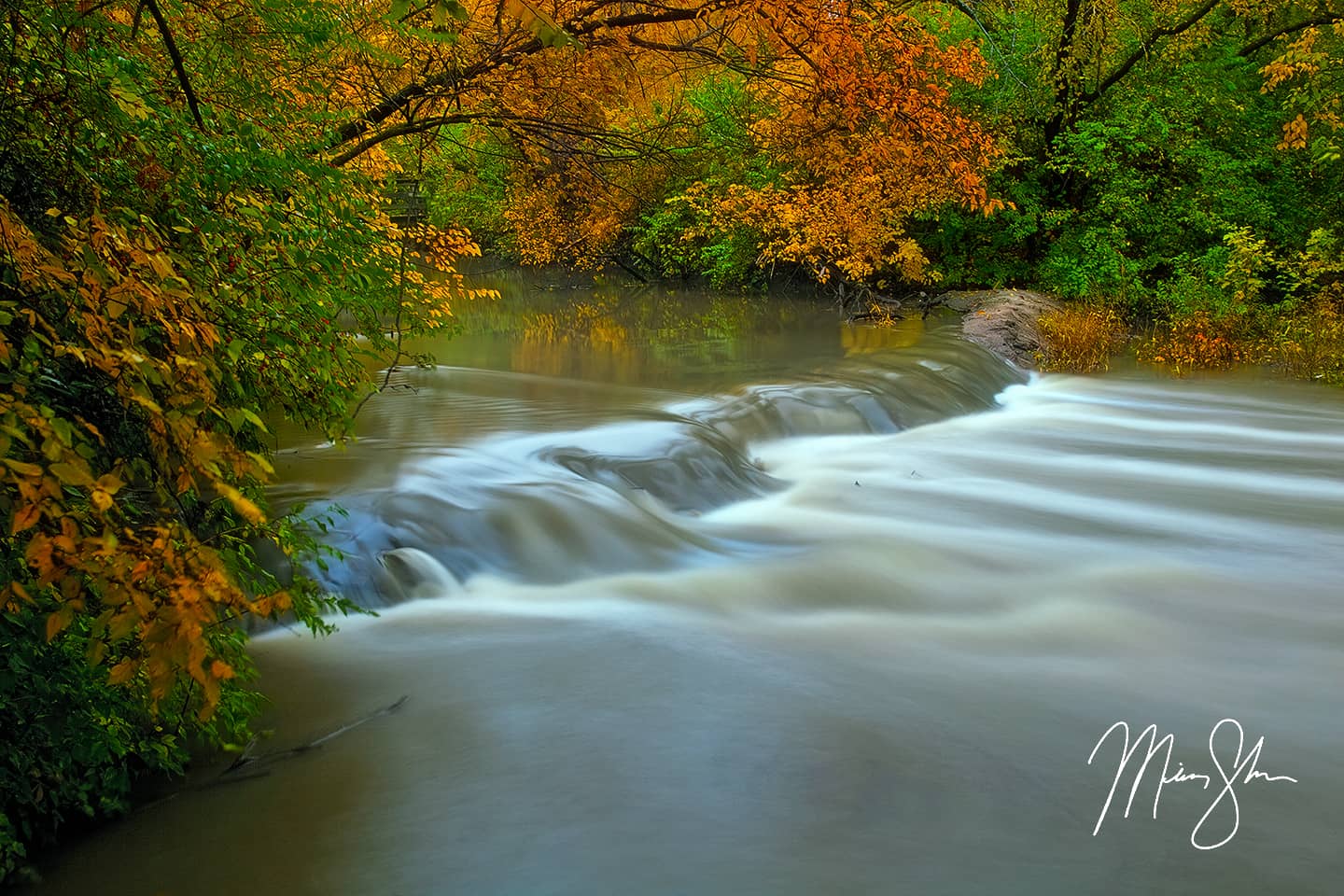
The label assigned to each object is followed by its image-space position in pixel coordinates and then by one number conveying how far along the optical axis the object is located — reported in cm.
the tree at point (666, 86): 659
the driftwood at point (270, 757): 385
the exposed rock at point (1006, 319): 1478
